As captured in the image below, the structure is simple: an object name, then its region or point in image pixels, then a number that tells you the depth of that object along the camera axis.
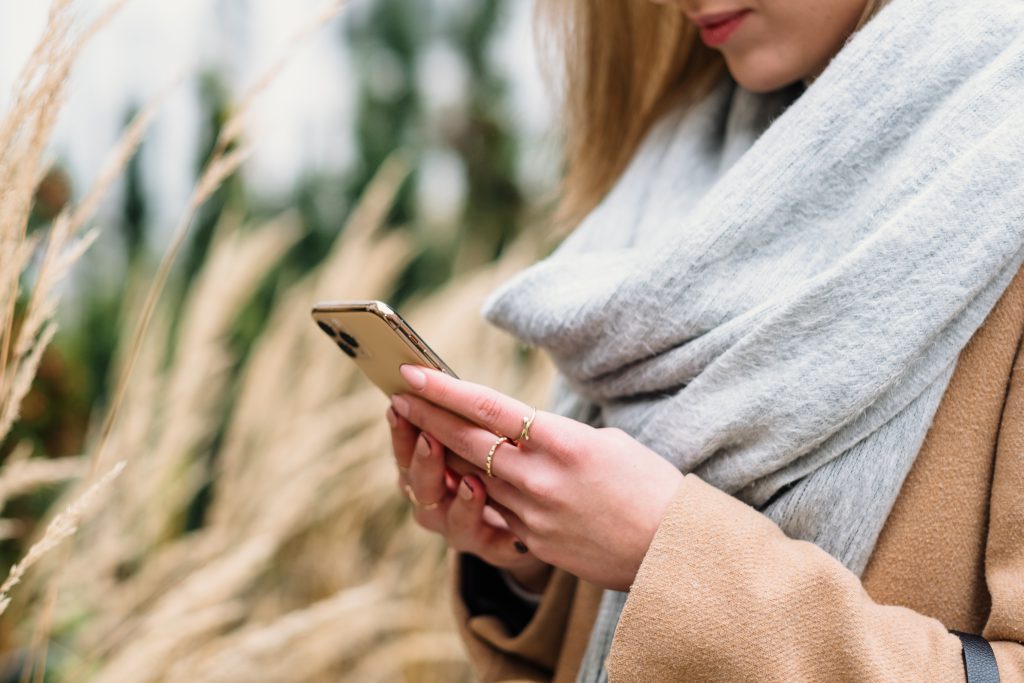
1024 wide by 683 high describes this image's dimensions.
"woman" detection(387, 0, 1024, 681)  0.70
